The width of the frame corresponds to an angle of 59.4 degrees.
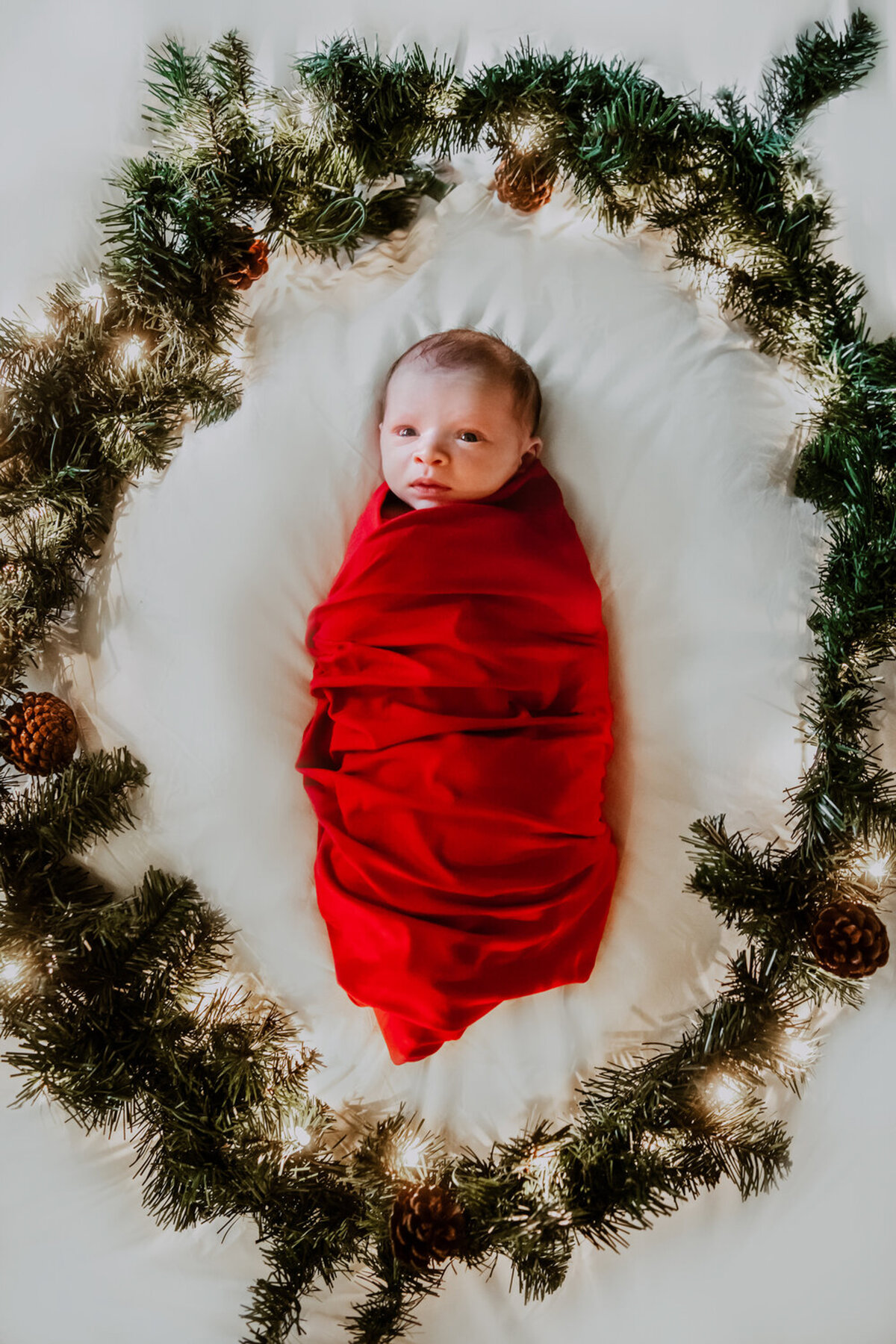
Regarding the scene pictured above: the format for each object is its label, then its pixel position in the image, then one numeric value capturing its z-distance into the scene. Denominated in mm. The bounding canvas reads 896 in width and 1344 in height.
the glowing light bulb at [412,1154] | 865
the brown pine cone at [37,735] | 848
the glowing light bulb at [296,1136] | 867
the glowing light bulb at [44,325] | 897
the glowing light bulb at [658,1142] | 820
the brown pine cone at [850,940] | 748
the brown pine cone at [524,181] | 923
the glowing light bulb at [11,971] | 813
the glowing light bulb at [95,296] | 908
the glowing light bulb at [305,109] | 889
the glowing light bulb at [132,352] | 891
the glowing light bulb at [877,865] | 807
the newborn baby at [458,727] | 849
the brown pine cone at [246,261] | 893
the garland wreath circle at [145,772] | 805
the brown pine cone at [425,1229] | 798
